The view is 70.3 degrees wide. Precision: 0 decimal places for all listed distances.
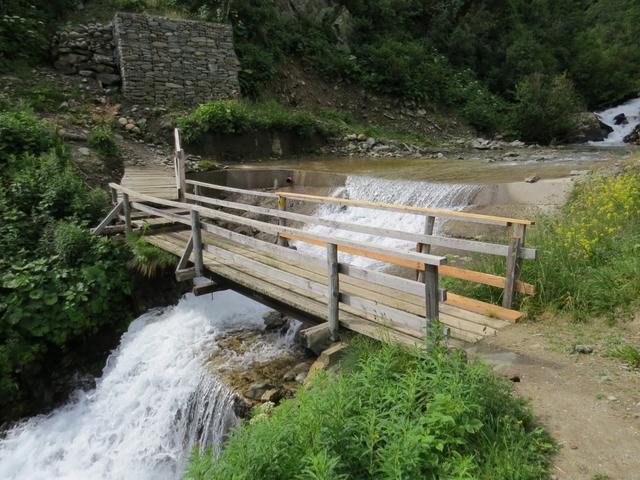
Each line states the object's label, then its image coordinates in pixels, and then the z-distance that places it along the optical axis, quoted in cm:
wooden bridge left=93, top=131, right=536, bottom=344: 402
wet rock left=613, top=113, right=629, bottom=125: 2278
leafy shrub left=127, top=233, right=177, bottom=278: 745
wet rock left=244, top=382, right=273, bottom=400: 455
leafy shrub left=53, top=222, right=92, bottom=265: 736
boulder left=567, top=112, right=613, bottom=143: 1978
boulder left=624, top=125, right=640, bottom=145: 1975
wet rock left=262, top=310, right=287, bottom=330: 606
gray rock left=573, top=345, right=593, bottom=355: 371
